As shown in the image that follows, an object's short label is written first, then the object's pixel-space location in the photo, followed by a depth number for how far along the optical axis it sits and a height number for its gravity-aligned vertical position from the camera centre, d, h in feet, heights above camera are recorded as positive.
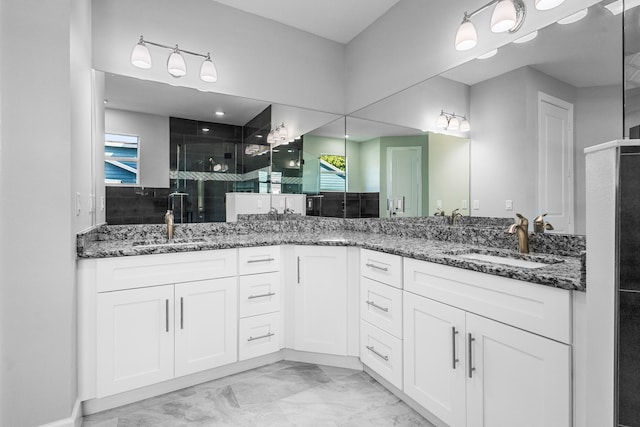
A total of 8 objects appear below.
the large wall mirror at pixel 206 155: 7.54 +1.54
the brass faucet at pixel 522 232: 5.36 -0.34
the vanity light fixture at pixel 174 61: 7.23 +3.56
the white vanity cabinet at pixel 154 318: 5.73 -2.04
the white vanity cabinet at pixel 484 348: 3.65 -1.85
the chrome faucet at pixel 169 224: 7.79 -0.28
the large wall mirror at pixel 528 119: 4.64 +1.63
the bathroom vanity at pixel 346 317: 3.91 -1.83
